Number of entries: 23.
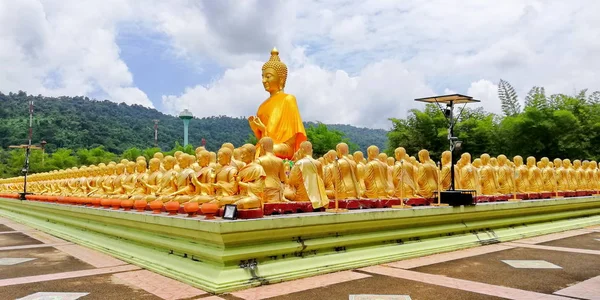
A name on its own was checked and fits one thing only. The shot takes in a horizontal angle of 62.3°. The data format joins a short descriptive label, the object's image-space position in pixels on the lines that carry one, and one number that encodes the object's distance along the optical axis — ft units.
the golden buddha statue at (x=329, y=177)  26.27
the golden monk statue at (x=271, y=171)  22.82
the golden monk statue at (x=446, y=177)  33.78
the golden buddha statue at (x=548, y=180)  43.87
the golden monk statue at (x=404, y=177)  30.27
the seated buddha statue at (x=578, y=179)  48.12
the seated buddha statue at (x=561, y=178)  45.92
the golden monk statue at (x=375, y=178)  28.40
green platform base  18.29
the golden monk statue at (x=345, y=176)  26.55
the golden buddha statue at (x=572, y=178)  47.32
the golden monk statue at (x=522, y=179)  41.37
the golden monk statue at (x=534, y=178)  42.47
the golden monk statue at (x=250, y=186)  19.81
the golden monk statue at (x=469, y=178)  35.60
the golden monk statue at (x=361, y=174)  28.30
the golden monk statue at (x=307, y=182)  23.39
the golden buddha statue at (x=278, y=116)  37.40
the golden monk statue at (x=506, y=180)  39.22
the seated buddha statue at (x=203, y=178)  23.47
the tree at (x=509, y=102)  122.52
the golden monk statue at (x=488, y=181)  37.96
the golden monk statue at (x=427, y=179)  30.86
